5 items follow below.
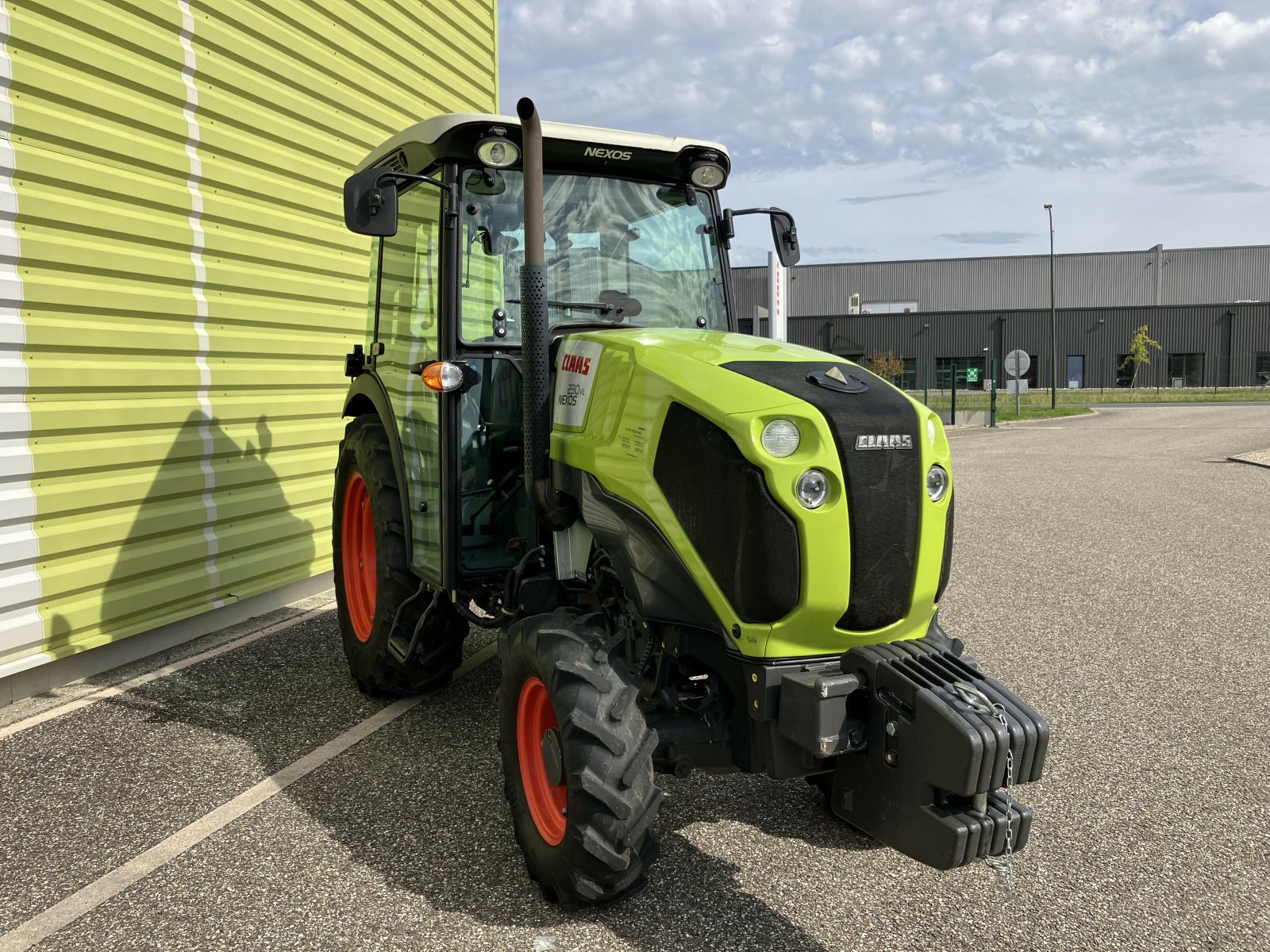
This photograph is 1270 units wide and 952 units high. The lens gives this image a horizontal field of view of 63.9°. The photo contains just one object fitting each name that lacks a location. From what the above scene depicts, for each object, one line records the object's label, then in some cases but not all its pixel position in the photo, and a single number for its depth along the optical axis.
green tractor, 2.58
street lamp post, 36.25
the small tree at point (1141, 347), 50.12
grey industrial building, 51.56
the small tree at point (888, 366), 48.00
